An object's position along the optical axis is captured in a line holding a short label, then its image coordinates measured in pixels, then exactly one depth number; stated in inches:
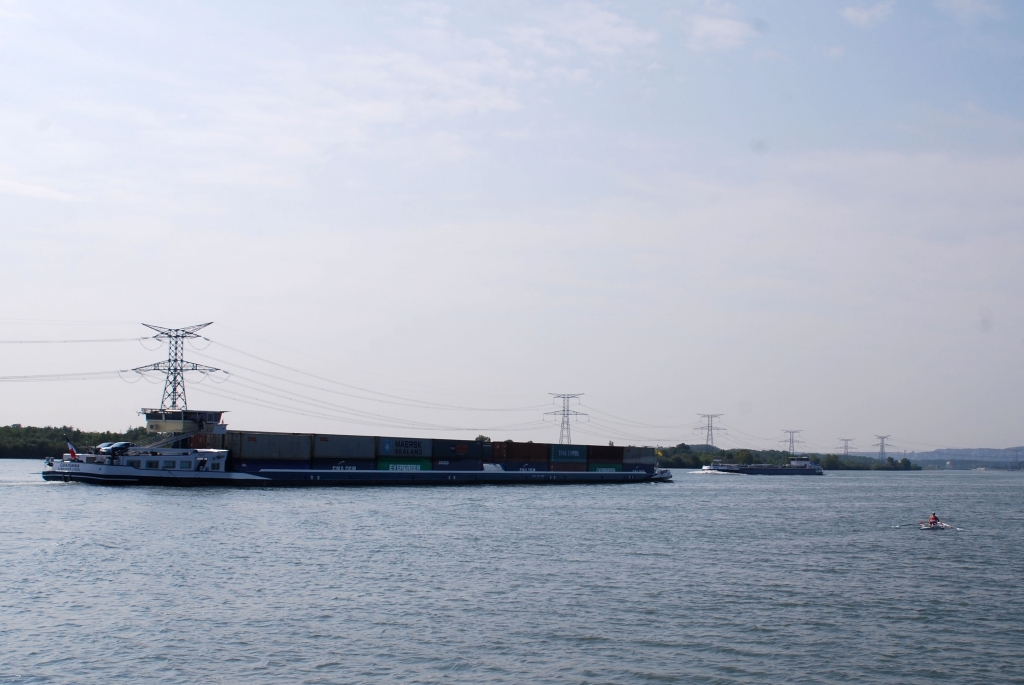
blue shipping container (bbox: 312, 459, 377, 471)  3966.5
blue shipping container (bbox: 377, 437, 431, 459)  4259.4
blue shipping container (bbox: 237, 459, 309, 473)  3705.7
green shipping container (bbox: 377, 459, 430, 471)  4210.1
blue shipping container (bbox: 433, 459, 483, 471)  4453.7
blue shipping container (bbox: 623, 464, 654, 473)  5477.4
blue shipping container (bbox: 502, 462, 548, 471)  4761.3
